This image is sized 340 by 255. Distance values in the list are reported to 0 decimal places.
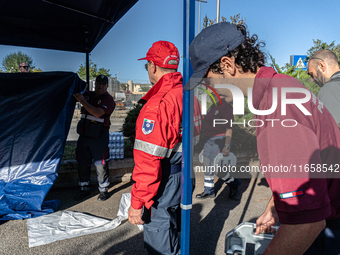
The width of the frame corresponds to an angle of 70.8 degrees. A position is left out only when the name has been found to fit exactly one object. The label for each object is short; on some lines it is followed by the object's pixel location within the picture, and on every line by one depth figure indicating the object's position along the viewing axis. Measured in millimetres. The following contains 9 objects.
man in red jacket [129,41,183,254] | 1618
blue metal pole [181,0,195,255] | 1534
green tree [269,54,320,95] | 6170
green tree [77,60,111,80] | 36075
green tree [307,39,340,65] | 15325
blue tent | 3506
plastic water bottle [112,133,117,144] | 4805
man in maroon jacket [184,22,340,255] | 767
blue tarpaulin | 3385
